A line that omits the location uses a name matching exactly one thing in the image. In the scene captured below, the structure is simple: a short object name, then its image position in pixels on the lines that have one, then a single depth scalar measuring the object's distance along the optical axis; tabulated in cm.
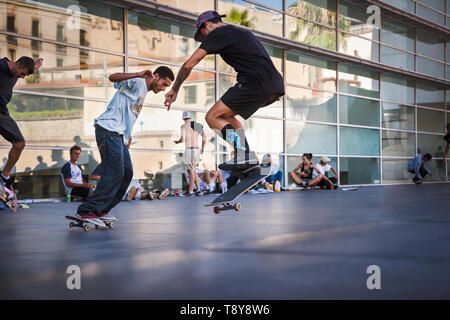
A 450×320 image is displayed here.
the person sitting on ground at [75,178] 1060
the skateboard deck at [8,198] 746
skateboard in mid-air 507
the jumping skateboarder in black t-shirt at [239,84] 502
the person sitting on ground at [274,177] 1530
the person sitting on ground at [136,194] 1101
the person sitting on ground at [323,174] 1627
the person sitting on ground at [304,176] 1623
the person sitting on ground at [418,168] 2223
